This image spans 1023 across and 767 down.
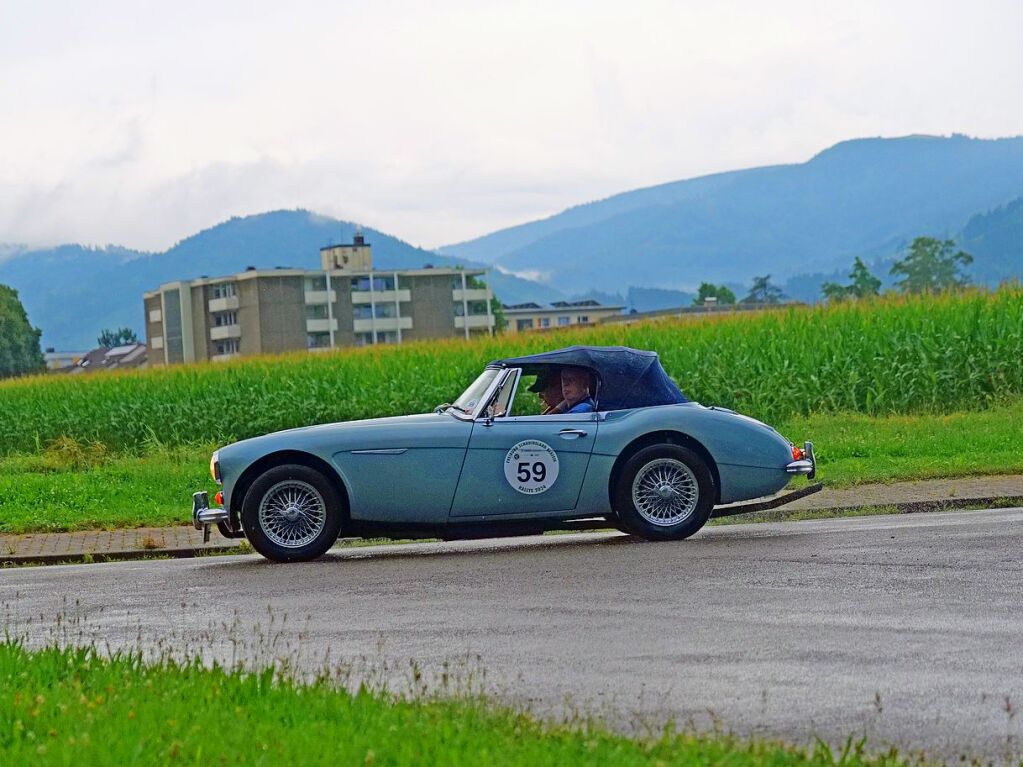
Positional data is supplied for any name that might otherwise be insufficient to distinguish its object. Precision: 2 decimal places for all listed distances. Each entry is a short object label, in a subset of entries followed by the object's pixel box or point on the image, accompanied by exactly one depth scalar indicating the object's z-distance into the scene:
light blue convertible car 11.96
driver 12.59
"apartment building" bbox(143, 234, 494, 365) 156.88
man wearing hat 12.74
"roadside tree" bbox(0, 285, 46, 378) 153.38
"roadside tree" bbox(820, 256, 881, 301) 189.12
